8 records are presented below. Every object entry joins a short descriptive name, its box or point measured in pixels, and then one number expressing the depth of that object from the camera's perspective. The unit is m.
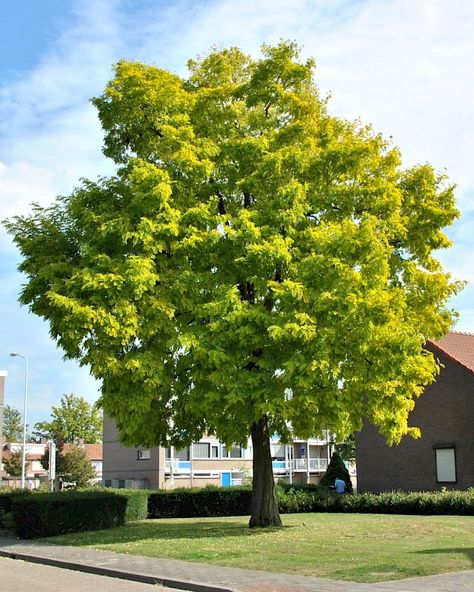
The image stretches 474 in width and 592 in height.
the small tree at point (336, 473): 40.16
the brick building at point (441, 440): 34.72
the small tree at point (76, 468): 66.94
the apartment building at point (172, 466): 63.94
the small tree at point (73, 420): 90.44
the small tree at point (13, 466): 75.81
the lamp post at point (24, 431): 51.78
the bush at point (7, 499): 25.27
